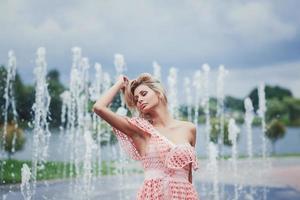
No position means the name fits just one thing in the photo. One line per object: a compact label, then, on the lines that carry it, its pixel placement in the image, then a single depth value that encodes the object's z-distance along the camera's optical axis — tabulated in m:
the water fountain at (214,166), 8.77
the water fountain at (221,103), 11.68
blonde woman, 2.32
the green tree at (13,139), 10.68
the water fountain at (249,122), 12.27
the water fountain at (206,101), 11.33
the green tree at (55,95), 10.88
